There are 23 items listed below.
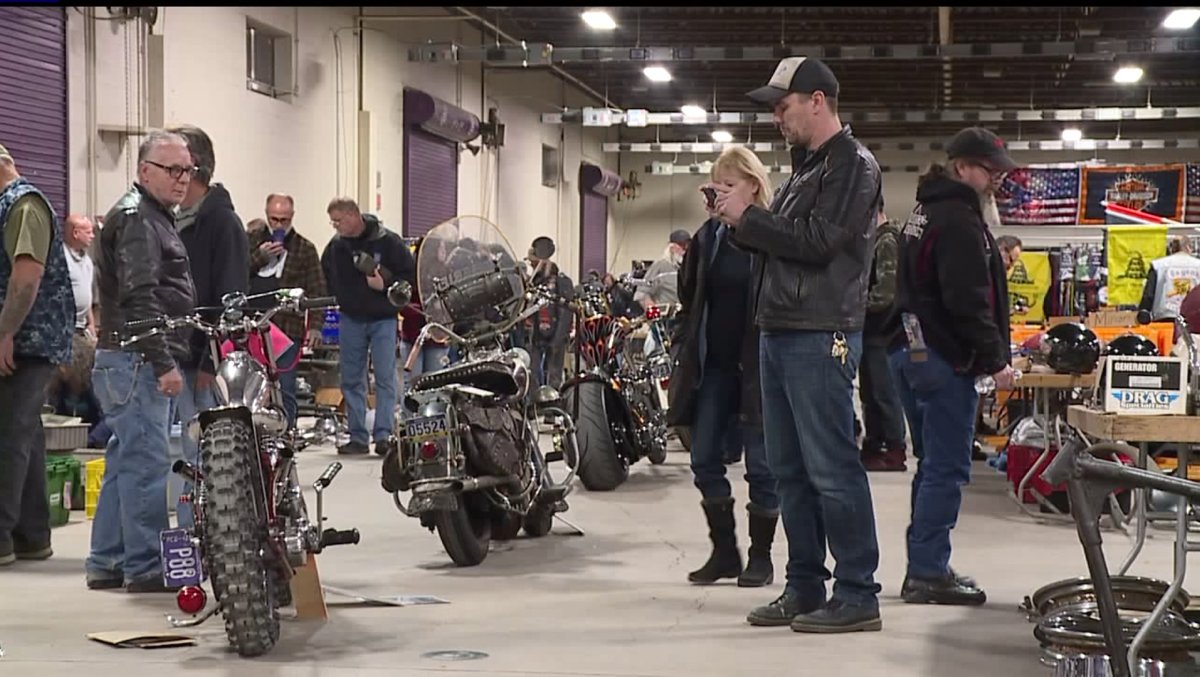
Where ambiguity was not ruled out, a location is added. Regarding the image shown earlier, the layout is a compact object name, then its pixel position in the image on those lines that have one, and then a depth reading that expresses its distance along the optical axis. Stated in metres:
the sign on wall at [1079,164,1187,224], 36.50
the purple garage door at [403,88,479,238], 31.50
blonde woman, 10.09
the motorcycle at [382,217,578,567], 10.83
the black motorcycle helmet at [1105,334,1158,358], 11.87
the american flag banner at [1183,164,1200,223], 38.81
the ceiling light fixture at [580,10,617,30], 30.99
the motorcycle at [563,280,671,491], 15.27
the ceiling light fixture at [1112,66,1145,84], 41.02
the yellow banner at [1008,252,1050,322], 27.48
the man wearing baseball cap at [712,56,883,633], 8.35
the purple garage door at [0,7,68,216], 17.58
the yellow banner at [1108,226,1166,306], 24.70
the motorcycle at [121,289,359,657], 8.05
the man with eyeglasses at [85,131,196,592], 9.71
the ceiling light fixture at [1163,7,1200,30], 31.58
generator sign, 8.23
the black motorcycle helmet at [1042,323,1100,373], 14.16
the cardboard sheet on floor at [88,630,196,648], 8.42
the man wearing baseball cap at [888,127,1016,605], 9.37
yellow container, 13.52
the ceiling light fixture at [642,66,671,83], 39.87
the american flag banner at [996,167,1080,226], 36.44
